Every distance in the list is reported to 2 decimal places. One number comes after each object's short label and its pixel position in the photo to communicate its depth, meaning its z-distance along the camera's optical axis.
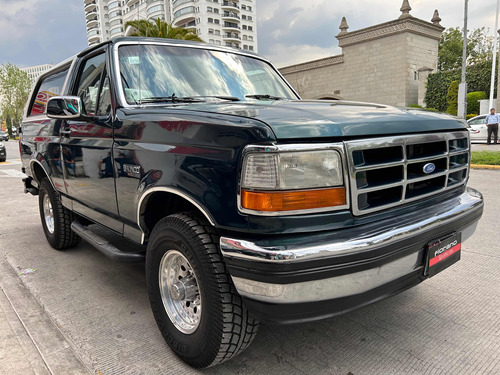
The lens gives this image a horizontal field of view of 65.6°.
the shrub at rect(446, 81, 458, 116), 25.19
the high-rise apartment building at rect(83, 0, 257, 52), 77.75
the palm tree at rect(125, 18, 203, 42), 19.36
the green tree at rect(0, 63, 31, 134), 67.19
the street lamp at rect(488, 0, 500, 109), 22.92
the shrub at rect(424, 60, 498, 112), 27.14
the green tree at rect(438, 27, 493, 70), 46.69
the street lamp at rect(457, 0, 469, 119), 19.73
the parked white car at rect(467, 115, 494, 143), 17.21
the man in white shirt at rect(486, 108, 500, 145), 15.66
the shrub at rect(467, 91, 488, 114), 26.09
